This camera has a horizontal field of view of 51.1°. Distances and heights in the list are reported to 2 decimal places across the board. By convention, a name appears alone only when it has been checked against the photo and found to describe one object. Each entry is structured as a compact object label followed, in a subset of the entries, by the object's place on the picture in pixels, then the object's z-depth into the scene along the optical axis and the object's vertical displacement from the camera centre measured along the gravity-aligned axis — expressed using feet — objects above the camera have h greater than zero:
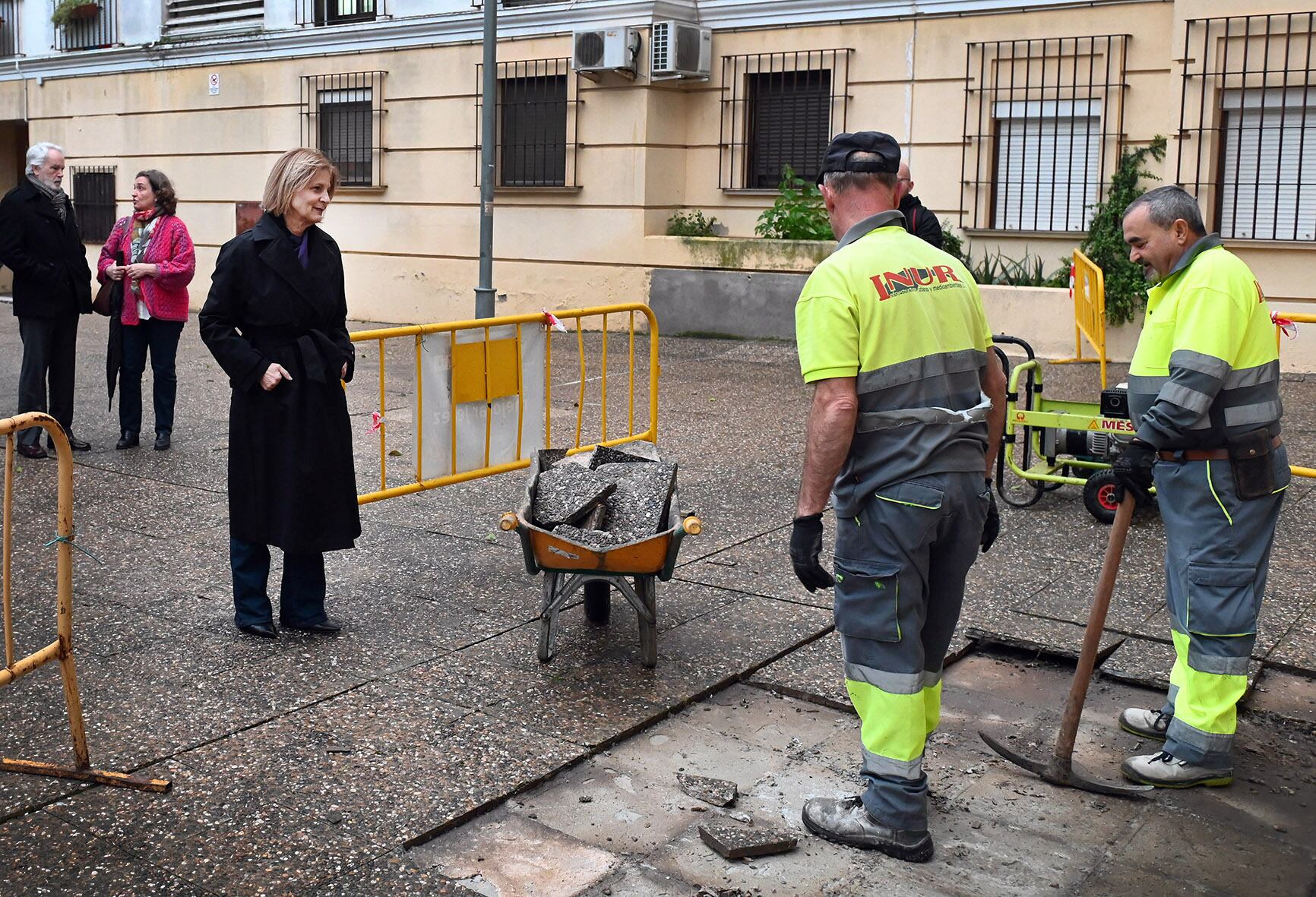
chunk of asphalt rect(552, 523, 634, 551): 16.79 -3.72
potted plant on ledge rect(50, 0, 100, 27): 70.95 +10.89
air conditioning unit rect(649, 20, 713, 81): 50.98 +6.84
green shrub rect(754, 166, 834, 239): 49.49 +0.81
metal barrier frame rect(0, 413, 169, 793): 12.99 -3.89
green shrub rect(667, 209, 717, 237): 53.62 +0.44
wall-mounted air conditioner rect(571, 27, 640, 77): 51.72 +6.86
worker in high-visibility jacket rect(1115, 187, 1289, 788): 14.01 -2.23
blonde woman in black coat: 17.54 -2.09
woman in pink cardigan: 30.01 -1.44
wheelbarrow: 16.60 -4.00
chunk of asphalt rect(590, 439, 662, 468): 20.13 -3.22
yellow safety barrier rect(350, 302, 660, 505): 22.58 -2.44
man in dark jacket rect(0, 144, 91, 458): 28.91 -1.12
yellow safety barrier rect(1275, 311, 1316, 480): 23.72 -1.25
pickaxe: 14.10 -4.73
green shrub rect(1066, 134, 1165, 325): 43.01 +0.05
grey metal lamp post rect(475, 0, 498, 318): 46.29 +2.34
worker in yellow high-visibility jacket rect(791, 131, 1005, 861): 12.39 -1.96
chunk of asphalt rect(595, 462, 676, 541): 17.89 -3.47
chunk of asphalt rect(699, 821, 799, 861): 12.52 -5.49
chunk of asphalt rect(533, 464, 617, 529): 17.78 -3.41
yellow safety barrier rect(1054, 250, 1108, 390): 26.91 -1.17
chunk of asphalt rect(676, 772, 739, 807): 13.70 -5.53
